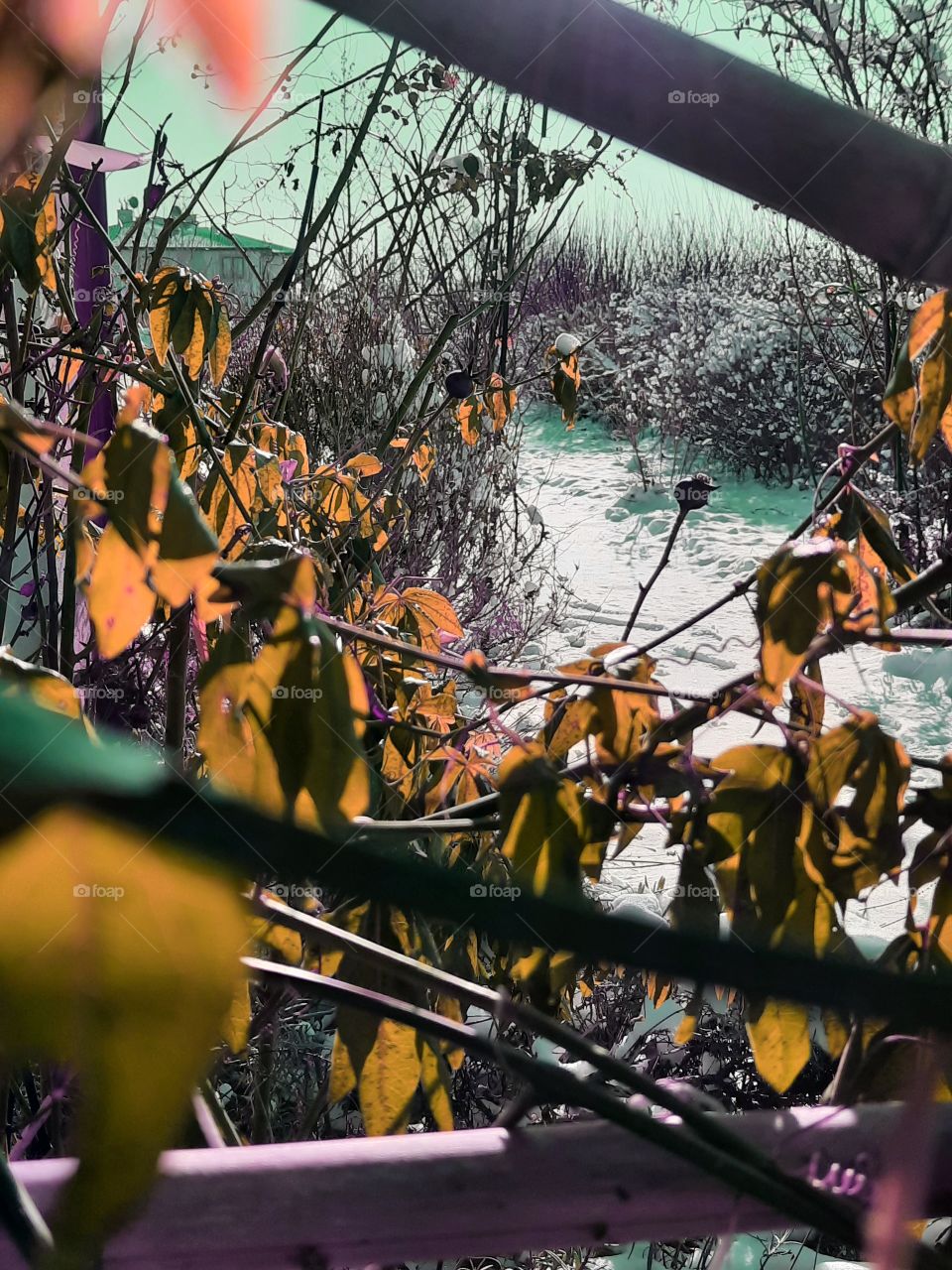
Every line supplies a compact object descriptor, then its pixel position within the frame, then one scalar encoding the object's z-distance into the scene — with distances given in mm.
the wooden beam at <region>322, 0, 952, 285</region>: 238
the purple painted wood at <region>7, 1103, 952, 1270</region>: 308
